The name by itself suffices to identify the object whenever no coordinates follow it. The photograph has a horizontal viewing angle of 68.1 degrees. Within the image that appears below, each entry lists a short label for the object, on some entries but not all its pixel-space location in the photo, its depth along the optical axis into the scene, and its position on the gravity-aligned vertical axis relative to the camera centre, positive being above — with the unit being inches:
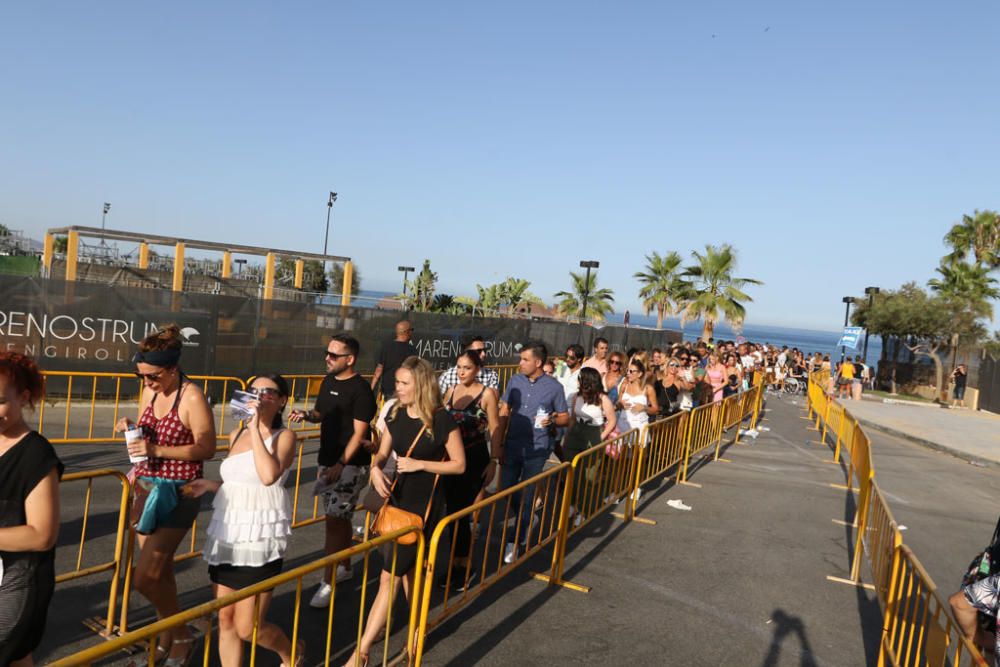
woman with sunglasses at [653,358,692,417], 397.4 -27.1
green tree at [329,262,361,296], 2017.3 +96.7
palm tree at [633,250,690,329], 1577.3 +117.8
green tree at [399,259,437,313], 1689.2 +74.5
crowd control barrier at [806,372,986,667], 153.8 -58.4
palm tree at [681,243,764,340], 1439.5 +99.8
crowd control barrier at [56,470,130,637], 175.5 -66.2
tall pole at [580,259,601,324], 1233.8 +115.2
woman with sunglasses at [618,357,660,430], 339.0 -28.0
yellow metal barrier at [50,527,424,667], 87.7 -43.8
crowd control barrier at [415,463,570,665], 167.3 -73.3
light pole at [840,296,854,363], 1400.1 +102.2
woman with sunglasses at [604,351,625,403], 345.4 -17.9
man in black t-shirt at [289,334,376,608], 203.5 -34.1
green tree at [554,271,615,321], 1929.1 +84.4
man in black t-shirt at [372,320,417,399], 383.9 -22.4
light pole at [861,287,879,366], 1350.9 +121.8
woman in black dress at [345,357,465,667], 170.6 -29.7
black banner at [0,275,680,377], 490.0 -21.1
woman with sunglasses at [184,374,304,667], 141.9 -43.3
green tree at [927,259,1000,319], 1492.5 +173.7
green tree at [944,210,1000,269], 1598.2 +281.4
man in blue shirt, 253.8 -30.8
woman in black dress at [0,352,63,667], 104.8 -33.8
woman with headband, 152.6 -35.8
